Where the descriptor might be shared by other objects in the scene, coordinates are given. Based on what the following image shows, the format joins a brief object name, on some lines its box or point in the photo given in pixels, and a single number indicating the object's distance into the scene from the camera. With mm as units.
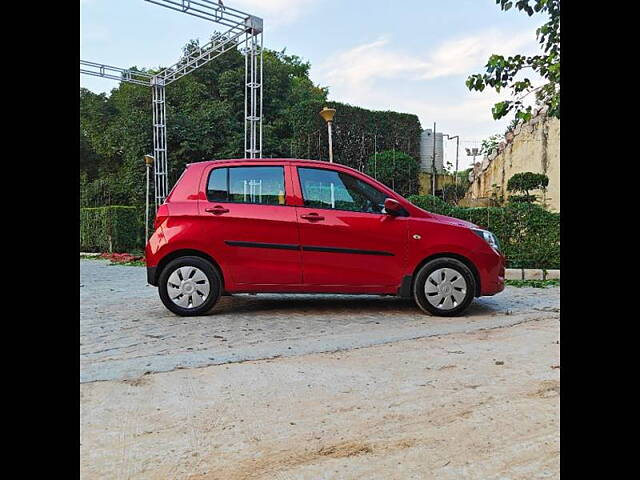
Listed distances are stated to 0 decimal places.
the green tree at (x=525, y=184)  12945
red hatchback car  5664
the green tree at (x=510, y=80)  5246
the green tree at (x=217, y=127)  18250
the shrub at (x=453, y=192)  15434
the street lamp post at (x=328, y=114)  11828
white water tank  18328
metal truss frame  11969
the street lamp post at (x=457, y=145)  16047
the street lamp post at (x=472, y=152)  17219
